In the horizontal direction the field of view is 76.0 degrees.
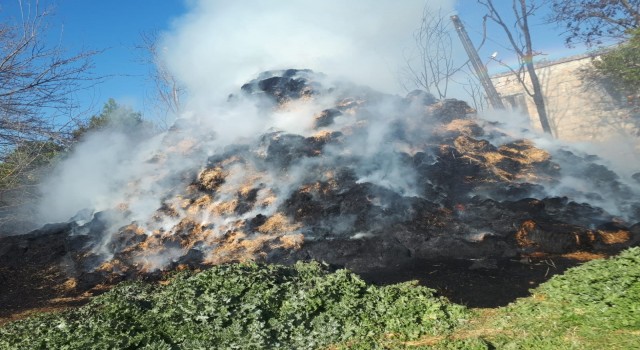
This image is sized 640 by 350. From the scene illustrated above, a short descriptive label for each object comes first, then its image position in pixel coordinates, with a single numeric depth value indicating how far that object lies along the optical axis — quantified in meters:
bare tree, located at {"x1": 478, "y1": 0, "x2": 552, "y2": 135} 19.75
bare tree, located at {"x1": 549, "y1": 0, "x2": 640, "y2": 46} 16.59
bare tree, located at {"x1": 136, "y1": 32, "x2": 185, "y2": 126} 30.02
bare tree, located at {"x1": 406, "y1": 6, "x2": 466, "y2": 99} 25.70
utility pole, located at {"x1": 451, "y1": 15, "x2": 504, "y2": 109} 21.05
